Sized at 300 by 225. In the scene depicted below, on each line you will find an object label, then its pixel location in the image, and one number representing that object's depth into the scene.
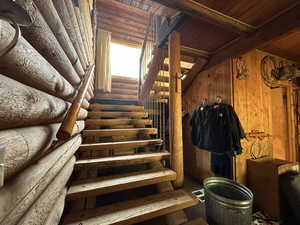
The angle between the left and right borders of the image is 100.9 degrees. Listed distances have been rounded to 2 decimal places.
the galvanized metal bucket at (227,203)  1.25
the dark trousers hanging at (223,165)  2.02
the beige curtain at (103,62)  3.71
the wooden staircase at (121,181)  1.07
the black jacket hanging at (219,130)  1.82
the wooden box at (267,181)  1.73
